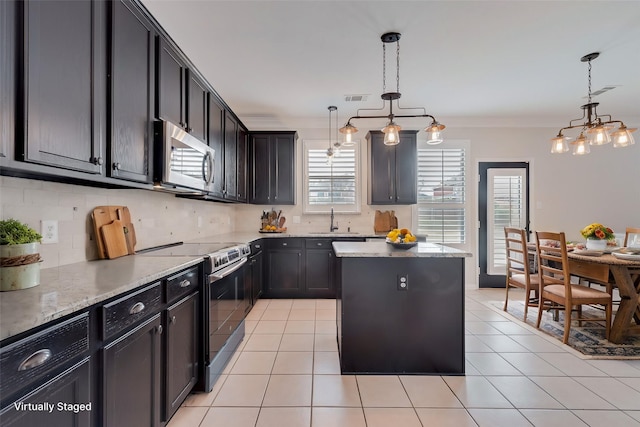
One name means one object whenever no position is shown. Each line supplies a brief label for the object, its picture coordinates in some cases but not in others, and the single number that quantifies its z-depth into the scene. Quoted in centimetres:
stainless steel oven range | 208
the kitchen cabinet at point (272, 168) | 463
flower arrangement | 315
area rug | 263
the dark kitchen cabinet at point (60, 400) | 82
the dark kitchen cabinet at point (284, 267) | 432
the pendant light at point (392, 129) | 251
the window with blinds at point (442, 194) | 496
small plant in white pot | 112
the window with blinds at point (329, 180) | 499
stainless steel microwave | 202
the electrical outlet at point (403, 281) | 234
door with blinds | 491
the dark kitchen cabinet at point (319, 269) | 433
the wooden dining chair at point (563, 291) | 280
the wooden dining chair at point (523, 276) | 335
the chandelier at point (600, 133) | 292
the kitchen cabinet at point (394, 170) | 462
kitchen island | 232
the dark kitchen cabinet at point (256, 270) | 365
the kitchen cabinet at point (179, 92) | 205
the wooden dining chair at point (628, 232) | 384
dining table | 272
